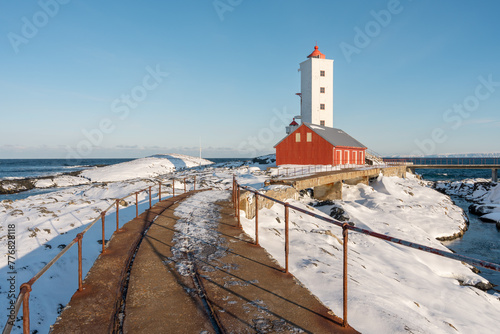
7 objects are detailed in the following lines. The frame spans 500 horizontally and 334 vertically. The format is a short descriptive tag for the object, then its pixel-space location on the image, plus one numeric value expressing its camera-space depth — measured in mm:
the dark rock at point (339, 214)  16594
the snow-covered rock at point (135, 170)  44312
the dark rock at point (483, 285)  10234
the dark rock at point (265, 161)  45662
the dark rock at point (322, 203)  18905
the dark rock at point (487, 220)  22289
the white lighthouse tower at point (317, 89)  39500
